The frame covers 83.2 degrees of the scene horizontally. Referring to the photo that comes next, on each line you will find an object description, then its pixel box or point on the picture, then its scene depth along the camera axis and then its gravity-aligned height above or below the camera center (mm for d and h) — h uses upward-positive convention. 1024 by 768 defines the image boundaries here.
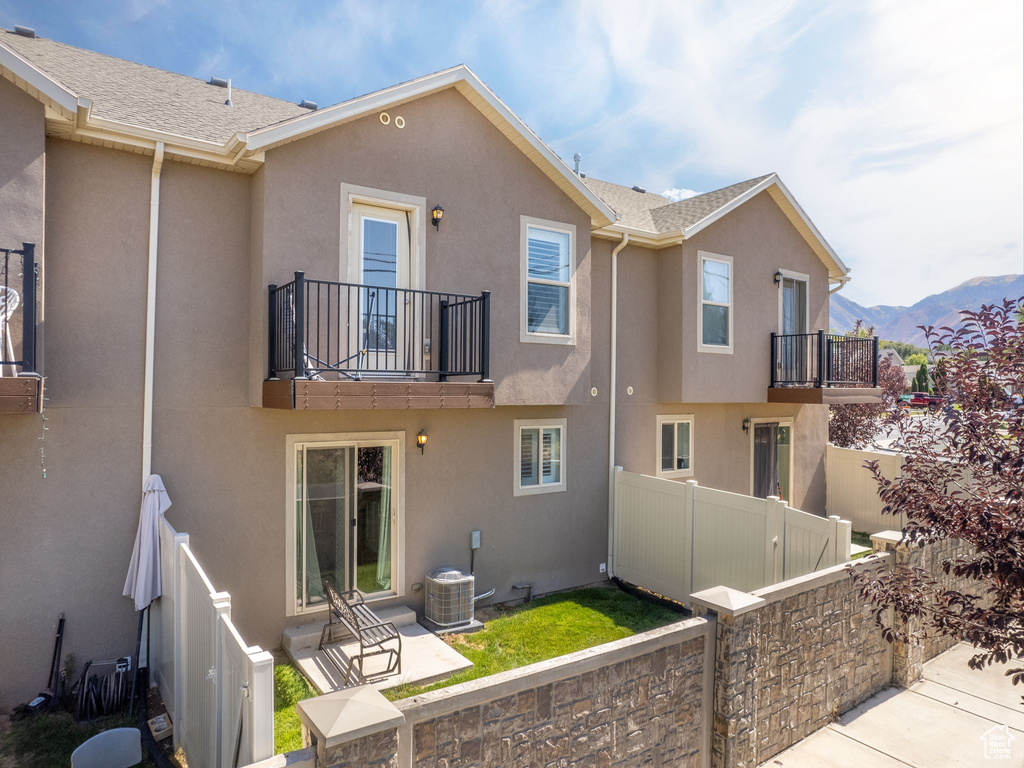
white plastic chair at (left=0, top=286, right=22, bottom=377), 5430 +639
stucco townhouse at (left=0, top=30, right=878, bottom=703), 6004 +569
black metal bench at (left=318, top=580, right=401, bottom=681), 6161 -2749
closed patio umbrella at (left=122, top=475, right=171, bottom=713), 5992 -1787
